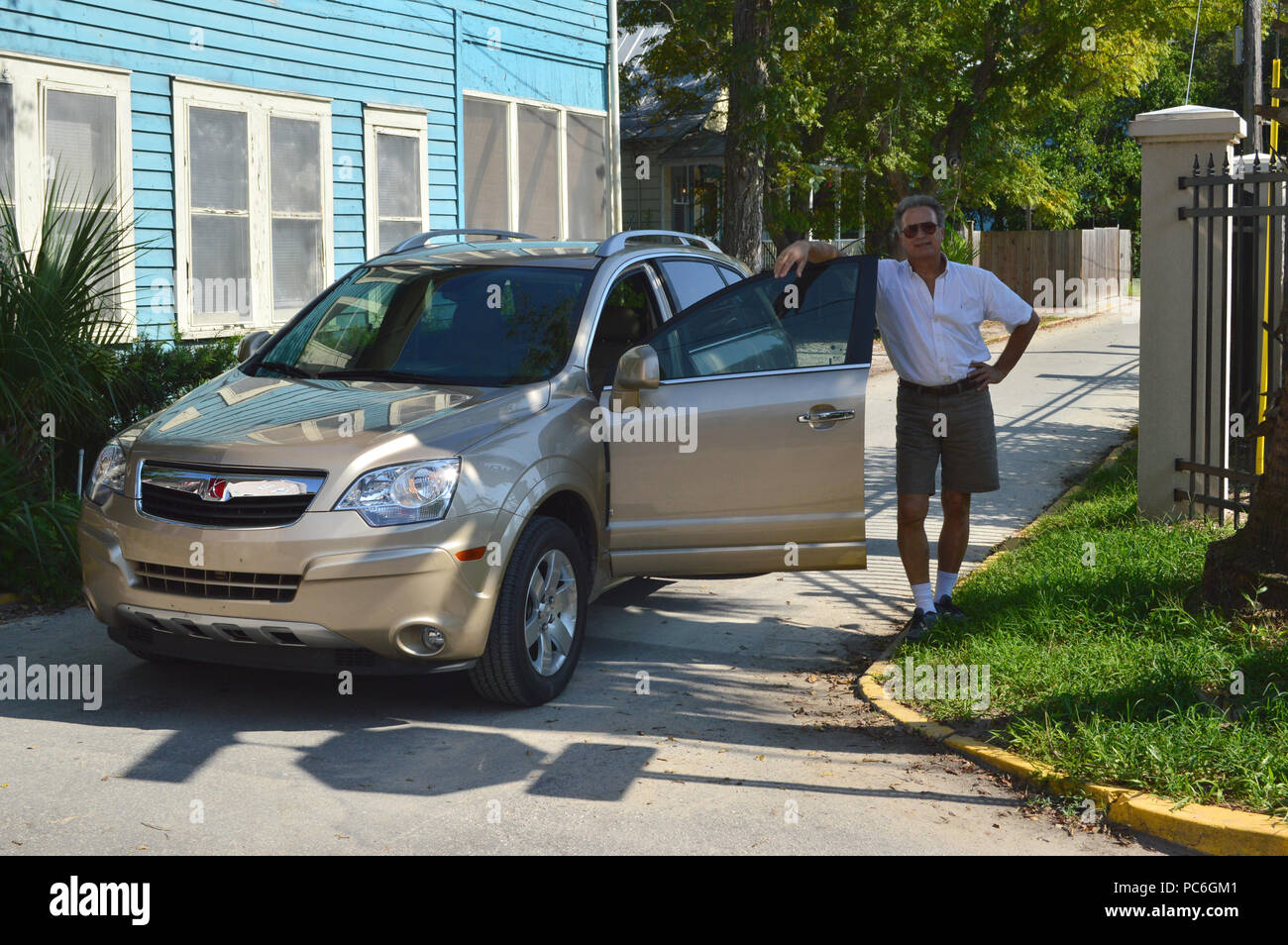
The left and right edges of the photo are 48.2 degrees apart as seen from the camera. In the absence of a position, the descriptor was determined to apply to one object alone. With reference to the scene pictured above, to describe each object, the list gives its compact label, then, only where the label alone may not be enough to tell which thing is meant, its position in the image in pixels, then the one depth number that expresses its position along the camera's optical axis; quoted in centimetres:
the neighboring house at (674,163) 3059
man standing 663
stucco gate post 830
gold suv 534
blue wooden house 1102
